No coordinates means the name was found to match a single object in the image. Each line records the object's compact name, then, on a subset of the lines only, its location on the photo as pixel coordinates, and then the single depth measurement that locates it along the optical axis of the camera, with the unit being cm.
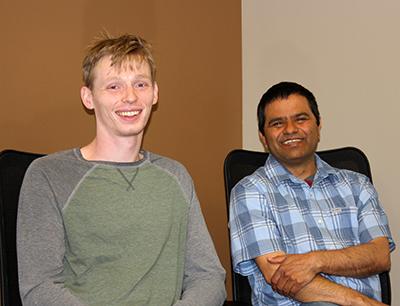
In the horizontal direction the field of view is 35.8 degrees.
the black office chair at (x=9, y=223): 178
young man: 169
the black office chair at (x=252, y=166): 236
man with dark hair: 216
